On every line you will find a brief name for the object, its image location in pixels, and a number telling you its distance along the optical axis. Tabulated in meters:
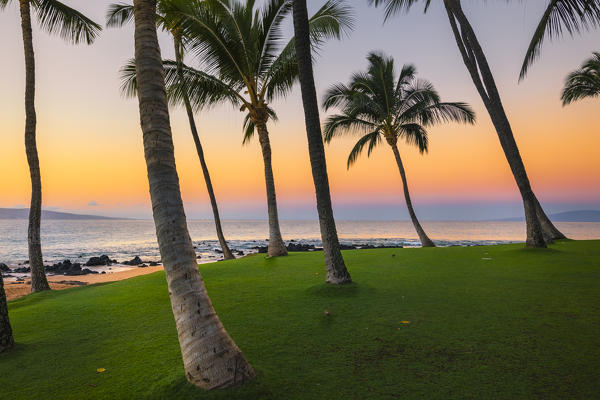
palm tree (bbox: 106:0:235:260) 12.01
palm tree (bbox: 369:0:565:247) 10.00
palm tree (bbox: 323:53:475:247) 17.95
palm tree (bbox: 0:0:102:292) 9.09
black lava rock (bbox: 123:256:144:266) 23.55
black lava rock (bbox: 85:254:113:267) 22.64
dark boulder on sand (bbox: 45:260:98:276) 19.27
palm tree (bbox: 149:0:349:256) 11.46
